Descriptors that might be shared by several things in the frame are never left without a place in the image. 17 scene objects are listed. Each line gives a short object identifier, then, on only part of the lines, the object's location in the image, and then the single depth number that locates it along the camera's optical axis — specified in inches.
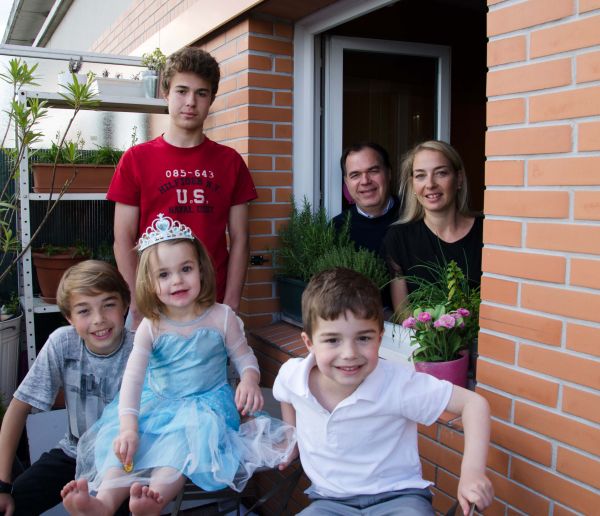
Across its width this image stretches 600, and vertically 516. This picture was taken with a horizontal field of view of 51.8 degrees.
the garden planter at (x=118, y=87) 154.3
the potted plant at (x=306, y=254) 113.0
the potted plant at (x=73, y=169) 147.1
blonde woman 106.4
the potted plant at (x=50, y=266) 151.1
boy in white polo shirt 69.6
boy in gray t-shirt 91.0
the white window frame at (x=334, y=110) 136.1
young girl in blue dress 76.3
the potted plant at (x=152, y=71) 157.9
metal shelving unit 141.9
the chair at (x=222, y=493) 75.3
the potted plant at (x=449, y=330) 82.9
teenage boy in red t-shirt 111.4
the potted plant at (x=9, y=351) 144.0
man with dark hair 126.3
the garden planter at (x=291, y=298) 126.0
